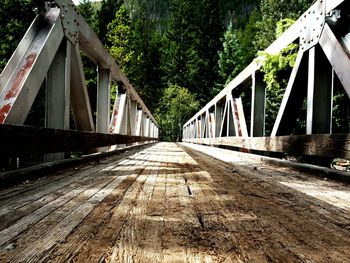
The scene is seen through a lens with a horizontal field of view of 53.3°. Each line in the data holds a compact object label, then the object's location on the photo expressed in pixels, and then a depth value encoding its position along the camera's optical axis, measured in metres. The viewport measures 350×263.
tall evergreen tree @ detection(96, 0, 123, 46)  29.40
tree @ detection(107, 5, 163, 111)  33.35
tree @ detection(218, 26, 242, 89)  32.62
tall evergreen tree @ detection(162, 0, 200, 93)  39.47
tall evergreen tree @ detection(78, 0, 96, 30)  30.73
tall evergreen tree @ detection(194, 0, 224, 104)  37.97
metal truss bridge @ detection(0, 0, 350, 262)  0.88
